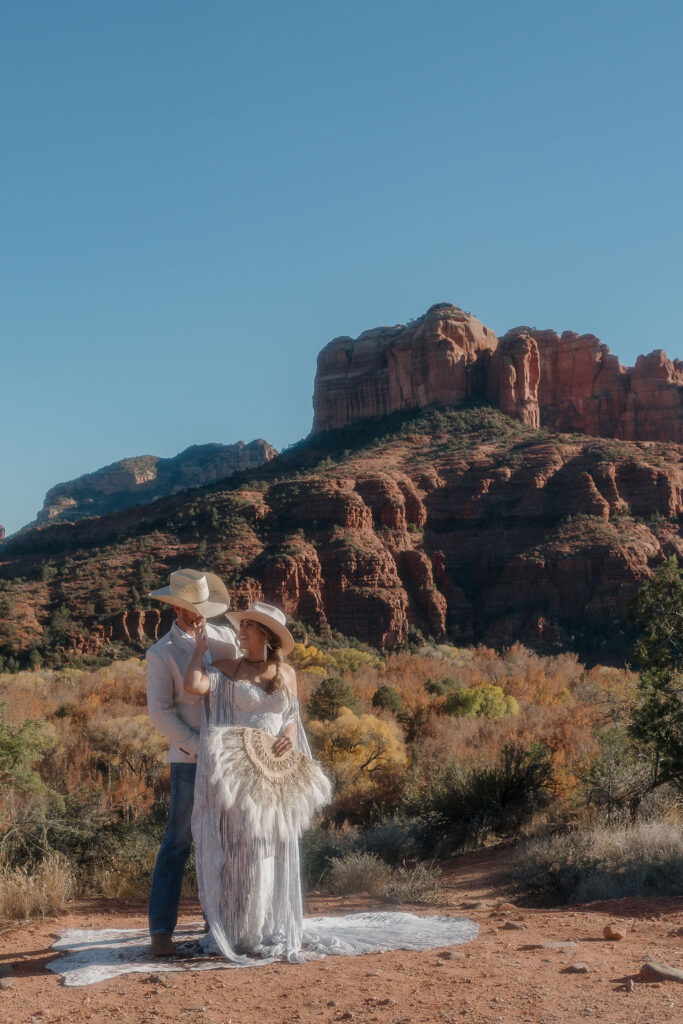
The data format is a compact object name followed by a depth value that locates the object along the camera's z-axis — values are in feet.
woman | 15.35
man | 15.49
